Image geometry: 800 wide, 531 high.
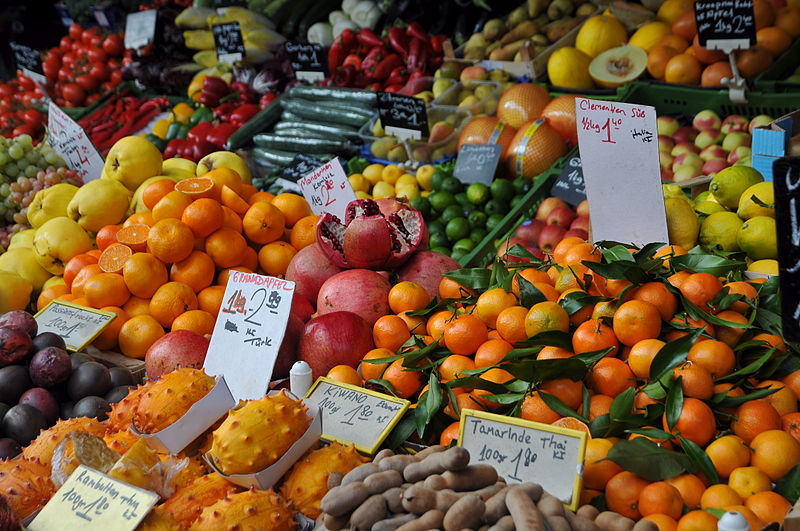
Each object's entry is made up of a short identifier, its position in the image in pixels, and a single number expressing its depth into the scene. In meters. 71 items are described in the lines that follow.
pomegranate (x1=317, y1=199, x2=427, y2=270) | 2.36
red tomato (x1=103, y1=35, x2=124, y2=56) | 6.30
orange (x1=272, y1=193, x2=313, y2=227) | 2.91
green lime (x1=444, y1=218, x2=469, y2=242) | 3.25
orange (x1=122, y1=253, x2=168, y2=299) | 2.42
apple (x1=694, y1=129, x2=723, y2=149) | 3.35
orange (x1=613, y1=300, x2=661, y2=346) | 1.61
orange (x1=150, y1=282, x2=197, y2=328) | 2.41
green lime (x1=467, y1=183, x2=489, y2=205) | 3.38
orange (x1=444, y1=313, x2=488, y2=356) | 1.80
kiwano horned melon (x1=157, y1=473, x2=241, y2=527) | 1.30
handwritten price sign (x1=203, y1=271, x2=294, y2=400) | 1.86
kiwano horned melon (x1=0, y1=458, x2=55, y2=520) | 1.37
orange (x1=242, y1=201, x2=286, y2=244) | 2.71
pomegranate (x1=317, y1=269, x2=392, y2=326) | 2.26
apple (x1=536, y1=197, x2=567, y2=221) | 3.08
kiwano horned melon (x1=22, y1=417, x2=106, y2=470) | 1.53
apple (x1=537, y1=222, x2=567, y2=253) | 2.78
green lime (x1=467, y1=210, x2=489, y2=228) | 3.30
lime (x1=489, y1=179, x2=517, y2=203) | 3.38
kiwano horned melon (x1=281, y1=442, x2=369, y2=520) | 1.40
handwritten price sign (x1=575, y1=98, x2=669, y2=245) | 2.00
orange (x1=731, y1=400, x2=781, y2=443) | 1.40
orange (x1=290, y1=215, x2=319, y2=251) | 2.85
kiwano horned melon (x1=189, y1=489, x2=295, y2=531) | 1.24
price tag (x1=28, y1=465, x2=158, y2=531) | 1.20
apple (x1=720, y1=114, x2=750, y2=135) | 3.33
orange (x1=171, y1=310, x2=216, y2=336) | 2.33
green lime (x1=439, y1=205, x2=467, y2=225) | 3.35
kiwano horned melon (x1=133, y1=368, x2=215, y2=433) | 1.53
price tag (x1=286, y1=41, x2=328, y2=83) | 5.00
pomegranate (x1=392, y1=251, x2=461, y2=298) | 2.38
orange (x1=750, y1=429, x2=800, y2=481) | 1.31
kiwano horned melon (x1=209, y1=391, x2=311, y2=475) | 1.36
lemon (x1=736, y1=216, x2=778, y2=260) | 1.98
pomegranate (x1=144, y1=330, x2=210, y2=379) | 2.06
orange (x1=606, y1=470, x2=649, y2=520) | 1.27
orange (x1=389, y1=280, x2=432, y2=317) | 2.18
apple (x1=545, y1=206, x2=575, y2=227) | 2.91
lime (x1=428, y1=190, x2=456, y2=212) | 3.46
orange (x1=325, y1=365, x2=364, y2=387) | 1.85
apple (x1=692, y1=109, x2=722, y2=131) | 3.45
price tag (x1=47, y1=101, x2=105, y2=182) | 3.57
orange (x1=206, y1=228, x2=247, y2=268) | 2.57
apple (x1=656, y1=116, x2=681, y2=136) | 3.60
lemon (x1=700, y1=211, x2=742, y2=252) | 2.11
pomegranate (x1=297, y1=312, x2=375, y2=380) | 2.03
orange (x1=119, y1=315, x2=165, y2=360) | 2.36
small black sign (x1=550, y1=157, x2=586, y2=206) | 3.10
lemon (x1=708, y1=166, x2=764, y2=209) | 2.27
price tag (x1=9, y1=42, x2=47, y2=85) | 6.02
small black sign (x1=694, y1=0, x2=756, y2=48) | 3.23
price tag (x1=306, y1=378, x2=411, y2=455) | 1.61
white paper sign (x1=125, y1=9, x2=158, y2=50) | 6.07
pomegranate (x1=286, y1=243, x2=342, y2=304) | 2.53
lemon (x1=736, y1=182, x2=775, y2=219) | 2.10
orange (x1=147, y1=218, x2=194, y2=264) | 2.42
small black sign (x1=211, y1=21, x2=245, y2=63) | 5.17
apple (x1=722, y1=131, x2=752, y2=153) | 3.20
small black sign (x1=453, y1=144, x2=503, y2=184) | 3.57
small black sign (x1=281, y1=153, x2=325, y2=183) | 3.85
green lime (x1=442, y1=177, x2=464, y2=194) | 3.51
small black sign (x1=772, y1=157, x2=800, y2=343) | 1.22
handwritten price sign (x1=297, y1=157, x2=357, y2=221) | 2.86
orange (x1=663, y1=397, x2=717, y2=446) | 1.39
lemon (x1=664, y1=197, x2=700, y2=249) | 2.13
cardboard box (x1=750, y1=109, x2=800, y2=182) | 2.40
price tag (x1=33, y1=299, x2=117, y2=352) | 2.27
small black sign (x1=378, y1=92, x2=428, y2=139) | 3.81
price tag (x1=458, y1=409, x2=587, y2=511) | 1.28
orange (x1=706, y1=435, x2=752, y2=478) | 1.33
